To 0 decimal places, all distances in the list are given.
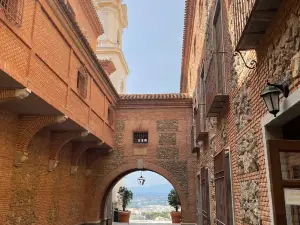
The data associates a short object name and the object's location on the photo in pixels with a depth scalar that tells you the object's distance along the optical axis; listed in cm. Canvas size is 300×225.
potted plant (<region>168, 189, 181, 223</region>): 2366
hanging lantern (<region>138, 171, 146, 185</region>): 1950
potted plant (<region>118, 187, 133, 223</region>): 2530
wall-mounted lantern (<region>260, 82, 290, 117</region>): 351
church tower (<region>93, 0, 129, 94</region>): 2791
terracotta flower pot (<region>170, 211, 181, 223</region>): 2365
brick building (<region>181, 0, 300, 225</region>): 327
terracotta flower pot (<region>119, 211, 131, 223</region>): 2361
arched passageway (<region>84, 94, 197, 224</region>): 1636
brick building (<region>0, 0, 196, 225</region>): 739
